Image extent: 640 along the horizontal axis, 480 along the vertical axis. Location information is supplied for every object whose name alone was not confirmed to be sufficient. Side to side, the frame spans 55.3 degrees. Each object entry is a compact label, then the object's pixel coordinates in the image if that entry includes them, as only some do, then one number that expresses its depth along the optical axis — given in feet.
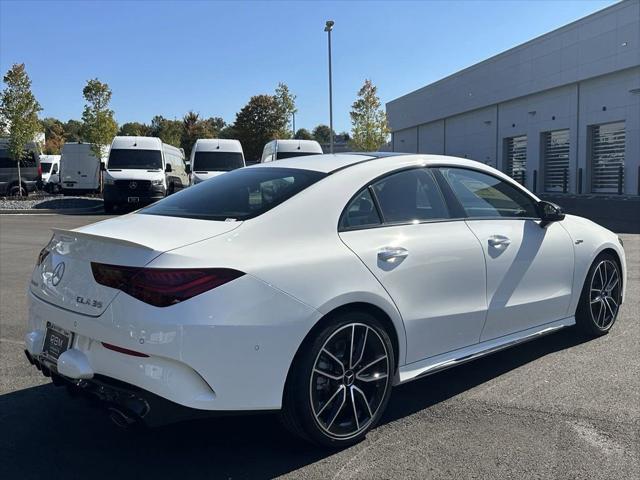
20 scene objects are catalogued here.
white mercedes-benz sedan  9.40
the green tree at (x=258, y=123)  214.07
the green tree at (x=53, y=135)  239.89
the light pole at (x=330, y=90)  110.55
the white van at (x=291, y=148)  67.10
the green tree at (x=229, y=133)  228.02
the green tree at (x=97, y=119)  93.25
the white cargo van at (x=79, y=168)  91.81
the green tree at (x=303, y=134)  323.98
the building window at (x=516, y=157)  116.88
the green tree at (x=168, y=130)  233.82
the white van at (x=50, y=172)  108.47
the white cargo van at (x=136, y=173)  66.03
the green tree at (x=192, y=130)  245.86
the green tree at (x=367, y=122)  139.44
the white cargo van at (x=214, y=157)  66.95
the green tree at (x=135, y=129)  264.93
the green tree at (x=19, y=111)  81.05
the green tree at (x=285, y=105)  202.80
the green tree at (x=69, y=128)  284.41
